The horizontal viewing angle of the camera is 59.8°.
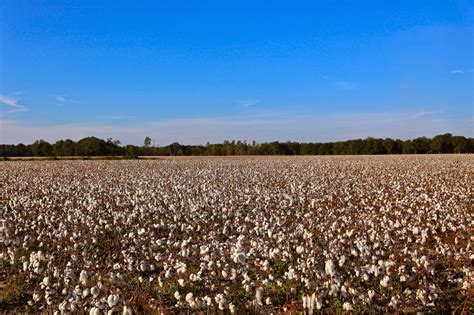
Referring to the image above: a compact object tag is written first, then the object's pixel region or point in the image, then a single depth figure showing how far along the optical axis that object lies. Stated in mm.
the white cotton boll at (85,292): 5468
